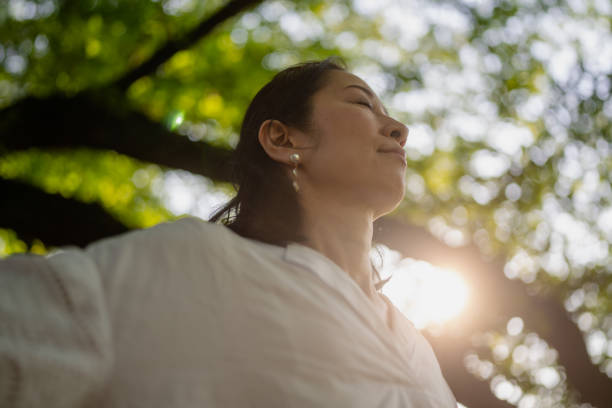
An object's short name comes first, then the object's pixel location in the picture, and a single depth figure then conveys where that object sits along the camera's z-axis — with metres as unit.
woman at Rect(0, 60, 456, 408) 0.90
